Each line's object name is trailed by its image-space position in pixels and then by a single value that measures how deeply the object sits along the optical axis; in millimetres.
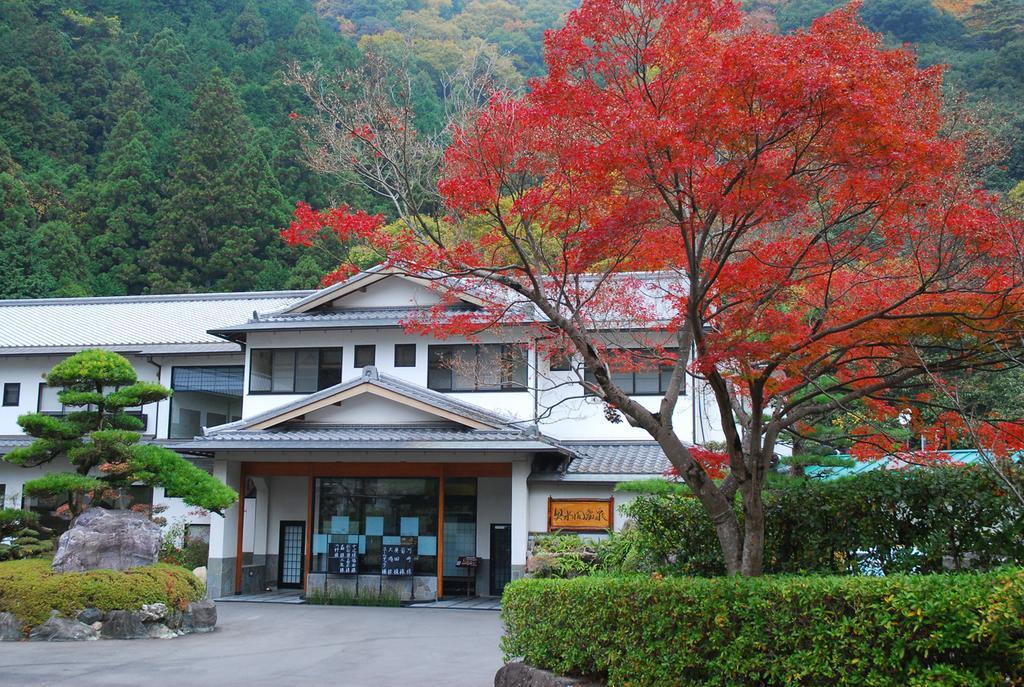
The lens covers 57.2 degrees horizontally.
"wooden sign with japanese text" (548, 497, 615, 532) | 20859
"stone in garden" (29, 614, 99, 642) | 15288
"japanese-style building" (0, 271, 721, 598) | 21406
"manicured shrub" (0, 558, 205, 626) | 15555
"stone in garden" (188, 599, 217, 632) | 16797
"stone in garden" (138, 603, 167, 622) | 15906
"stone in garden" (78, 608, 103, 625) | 15656
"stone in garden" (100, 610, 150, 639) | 15688
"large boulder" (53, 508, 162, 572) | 16500
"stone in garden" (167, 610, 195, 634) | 16328
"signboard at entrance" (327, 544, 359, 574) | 22547
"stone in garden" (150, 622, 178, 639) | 15951
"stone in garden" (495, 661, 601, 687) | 9055
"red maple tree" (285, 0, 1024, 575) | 7922
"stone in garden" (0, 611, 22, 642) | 15383
